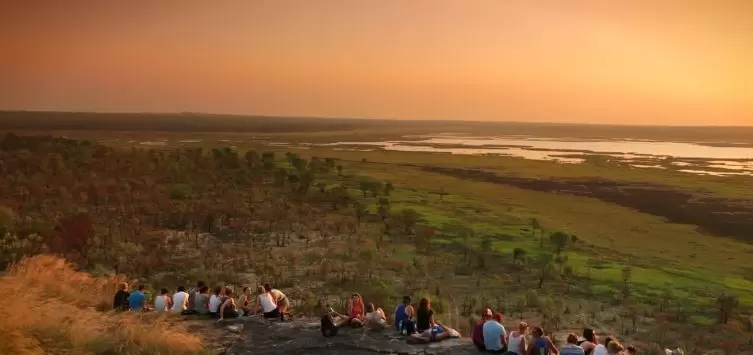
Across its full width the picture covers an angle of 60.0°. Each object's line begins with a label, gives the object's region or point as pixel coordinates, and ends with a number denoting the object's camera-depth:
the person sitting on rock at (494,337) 11.31
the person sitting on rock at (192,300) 14.13
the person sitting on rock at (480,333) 11.52
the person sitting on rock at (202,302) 14.02
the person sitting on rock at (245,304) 14.02
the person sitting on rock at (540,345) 10.70
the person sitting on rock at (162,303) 13.80
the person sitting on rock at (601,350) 10.50
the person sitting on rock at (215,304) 13.73
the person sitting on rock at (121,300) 13.55
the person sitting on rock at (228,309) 13.56
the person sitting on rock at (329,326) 12.27
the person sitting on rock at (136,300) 13.66
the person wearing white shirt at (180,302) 14.03
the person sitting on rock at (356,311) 12.72
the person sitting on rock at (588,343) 11.01
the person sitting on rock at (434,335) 11.88
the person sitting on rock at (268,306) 13.64
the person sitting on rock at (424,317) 12.28
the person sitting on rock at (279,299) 13.77
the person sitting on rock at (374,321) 12.59
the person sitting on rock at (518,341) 11.09
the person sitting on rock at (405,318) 12.21
